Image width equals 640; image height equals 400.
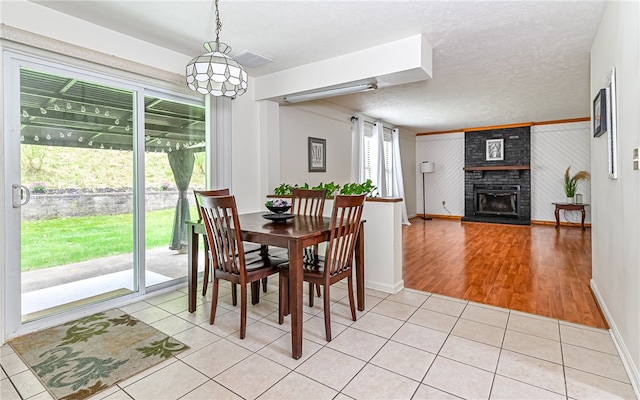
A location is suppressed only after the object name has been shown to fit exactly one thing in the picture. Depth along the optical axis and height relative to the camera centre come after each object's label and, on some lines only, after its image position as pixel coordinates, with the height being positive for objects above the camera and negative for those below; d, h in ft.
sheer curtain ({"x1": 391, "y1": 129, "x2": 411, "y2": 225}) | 25.27 +1.95
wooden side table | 22.66 -0.79
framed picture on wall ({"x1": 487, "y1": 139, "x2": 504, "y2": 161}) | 26.25 +3.71
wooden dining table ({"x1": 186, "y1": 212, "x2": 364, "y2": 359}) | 6.83 -0.99
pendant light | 6.96 +2.65
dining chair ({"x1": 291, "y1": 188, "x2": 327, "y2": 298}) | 10.87 -0.10
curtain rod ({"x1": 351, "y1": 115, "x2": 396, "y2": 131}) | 20.72 +5.03
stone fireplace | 25.53 +1.44
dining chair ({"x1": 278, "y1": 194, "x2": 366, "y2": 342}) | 7.52 -1.58
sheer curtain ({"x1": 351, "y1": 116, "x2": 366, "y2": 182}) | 20.65 +3.11
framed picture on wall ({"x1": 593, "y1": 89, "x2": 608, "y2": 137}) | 8.01 +2.13
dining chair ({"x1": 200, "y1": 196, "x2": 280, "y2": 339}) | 7.48 -1.30
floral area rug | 6.12 -3.30
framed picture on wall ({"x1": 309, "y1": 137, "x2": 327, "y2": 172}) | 17.46 +2.29
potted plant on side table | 23.34 +1.04
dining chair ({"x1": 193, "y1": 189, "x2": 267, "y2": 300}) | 9.69 -1.96
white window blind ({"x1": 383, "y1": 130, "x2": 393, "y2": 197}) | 24.88 +2.78
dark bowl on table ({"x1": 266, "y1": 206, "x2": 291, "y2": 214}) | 9.67 -0.35
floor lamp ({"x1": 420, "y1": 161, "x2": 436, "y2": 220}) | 28.76 +2.47
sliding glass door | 8.11 +0.35
